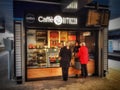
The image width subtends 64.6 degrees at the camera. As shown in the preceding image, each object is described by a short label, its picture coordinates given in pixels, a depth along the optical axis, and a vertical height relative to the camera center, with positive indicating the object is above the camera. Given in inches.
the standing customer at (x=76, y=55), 220.1 -27.3
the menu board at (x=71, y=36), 232.0 +18.5
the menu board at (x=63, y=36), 228.8 +18.2
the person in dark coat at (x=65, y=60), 200.6 -34.9
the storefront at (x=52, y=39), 195.7 +10.2
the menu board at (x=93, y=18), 209.8 +57.0
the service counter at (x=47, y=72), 205.8 -64.1
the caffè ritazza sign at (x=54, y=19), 193.5 +51.1
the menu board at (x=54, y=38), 224.2 +13.0
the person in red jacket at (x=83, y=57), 208.7 -29.6
